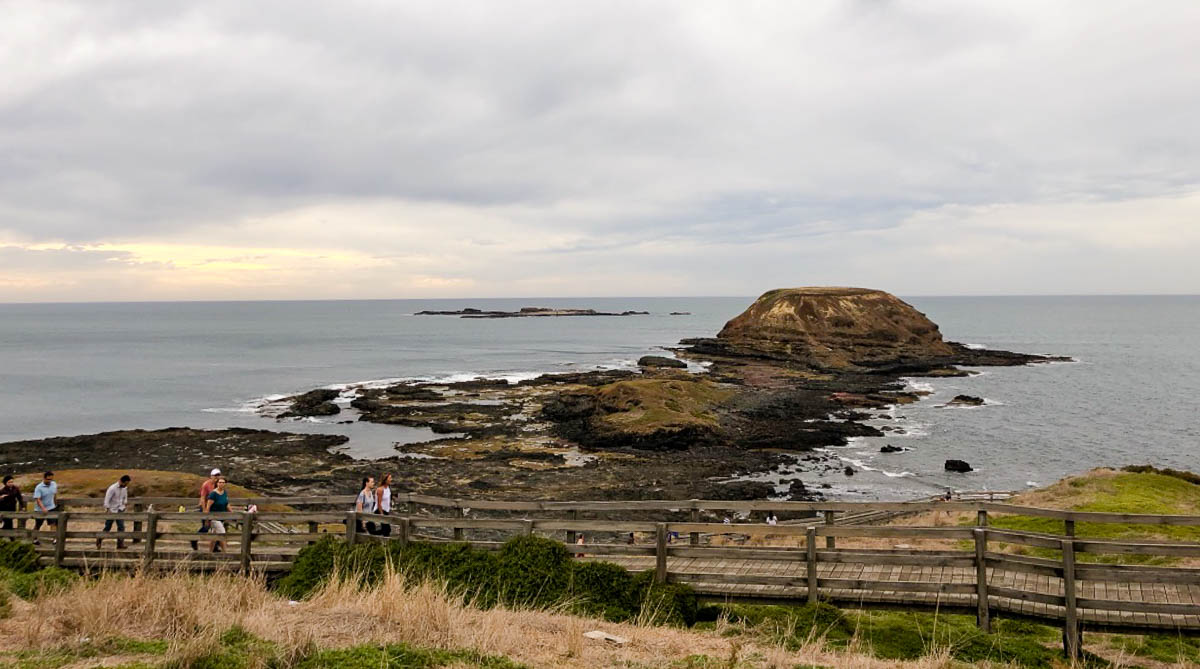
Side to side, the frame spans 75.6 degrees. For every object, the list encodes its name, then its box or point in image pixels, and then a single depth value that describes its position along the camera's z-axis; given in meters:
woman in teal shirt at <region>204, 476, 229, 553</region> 14.66
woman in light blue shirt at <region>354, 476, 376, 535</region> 13.88
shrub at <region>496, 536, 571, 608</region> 10.74
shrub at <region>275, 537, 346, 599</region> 11.95
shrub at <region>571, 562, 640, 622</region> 10.55
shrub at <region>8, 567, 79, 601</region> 11.45
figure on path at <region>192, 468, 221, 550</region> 14.88
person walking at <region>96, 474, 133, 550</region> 15.77
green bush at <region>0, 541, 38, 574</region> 13.65
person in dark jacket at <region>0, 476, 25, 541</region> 15.97
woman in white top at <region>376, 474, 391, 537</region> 14.10
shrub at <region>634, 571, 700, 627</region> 10.46
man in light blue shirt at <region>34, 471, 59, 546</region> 15.59
